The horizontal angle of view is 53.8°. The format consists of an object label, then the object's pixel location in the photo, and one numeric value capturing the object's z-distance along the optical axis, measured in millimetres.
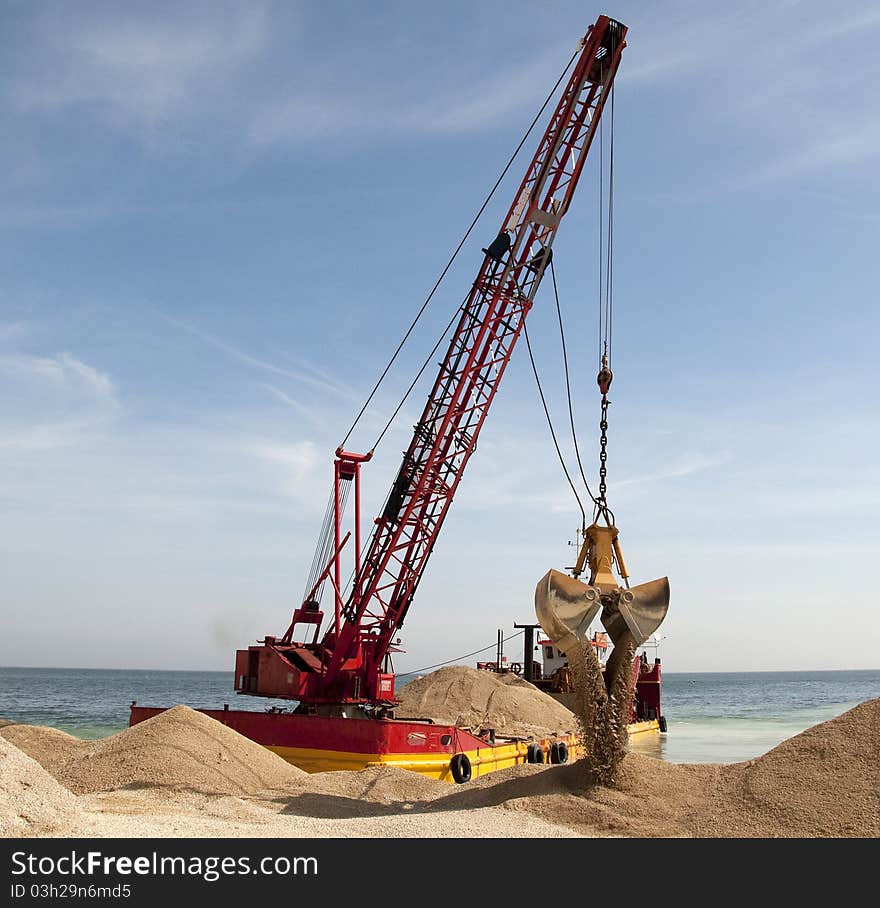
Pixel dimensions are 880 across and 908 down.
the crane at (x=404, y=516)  24406
